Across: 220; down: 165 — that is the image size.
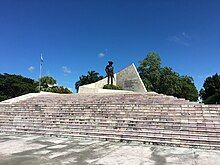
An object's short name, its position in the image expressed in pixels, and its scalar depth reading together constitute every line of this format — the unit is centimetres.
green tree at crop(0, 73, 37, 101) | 2624
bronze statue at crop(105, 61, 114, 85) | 1768
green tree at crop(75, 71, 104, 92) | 3575
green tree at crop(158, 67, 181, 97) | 2739
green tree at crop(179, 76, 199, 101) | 2937
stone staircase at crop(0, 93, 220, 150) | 573
